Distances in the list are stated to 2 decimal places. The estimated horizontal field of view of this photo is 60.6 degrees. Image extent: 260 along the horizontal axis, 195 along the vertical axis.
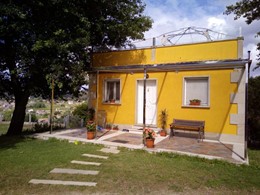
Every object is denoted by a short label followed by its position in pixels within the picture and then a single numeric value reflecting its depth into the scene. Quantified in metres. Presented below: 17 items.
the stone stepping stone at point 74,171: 5.45
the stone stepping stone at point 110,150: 7.59
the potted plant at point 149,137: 7.90
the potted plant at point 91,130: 9.19
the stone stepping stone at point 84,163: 6.15
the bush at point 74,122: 13.38
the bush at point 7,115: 30.27
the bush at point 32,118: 24.61
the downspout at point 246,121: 6.96
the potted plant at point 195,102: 10.13
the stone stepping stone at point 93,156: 6.86
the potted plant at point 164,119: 10.76
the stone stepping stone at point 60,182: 4.75
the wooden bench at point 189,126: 9.26
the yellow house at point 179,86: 9.42
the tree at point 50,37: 9.32
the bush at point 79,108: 16.77
